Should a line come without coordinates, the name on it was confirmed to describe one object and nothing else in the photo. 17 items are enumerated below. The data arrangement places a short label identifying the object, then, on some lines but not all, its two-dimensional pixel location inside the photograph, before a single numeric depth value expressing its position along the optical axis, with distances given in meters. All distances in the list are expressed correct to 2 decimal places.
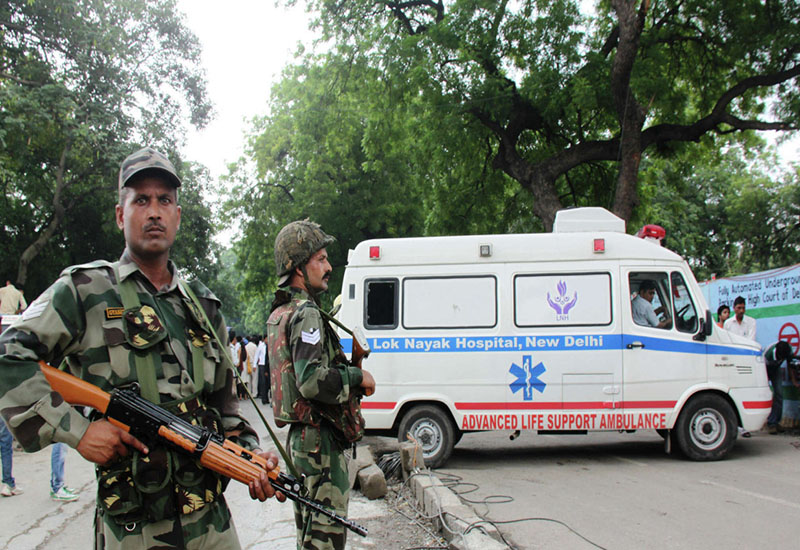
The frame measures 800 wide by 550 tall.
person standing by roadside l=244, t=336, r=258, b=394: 21.08
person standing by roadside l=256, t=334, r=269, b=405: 18.34
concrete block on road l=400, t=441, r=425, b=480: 6.91
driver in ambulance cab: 8.27
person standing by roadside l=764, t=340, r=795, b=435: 10.48
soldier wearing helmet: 3.15
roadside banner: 10.66
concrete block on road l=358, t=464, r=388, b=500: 6.36
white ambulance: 8.17
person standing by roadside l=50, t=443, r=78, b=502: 6.46
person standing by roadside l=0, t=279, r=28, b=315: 10.86
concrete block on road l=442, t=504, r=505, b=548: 4.62
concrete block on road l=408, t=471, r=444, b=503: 5.94
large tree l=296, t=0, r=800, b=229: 12.85
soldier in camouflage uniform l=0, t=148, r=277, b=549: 1.87
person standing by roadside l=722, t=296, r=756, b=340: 10.48
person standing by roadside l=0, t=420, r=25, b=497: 6.52
